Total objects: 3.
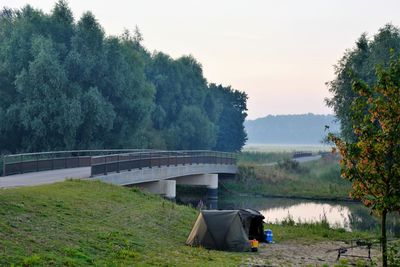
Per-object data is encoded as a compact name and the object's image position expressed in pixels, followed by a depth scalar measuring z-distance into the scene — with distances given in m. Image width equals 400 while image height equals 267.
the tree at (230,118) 97.62
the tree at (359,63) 50.34
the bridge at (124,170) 31.39
